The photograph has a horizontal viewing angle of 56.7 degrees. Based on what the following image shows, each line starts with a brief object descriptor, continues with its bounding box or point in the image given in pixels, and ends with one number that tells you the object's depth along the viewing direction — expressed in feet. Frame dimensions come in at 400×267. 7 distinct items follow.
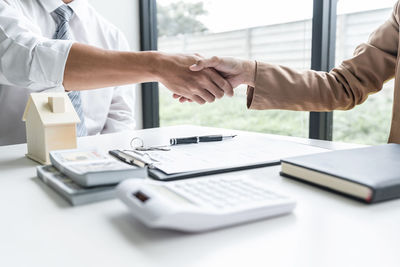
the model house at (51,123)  2.49
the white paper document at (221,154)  2.27
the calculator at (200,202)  1.29
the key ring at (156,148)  2.71
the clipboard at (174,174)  2.04
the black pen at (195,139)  2.98
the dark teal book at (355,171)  1.64
